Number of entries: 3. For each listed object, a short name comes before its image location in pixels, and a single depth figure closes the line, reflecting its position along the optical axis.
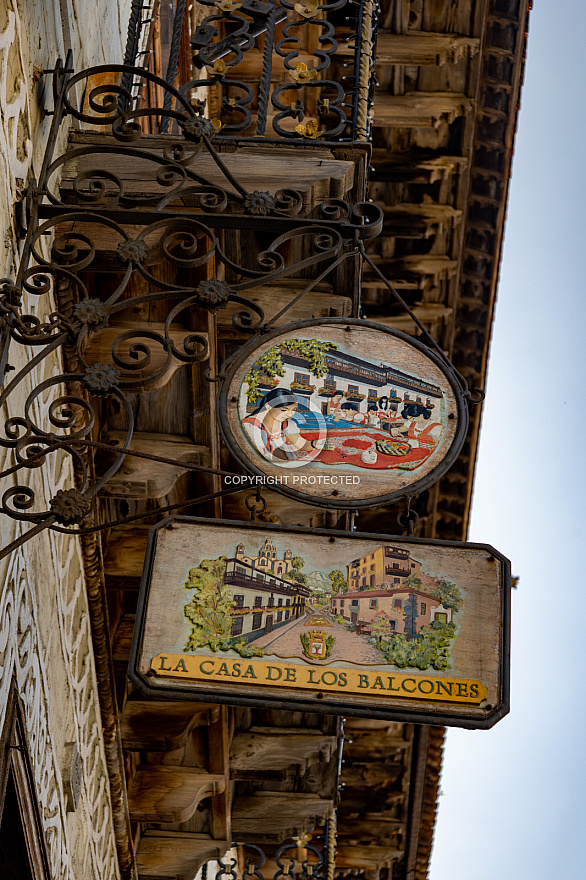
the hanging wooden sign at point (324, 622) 3.12
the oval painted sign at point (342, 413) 3.33
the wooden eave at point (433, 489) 5.42
